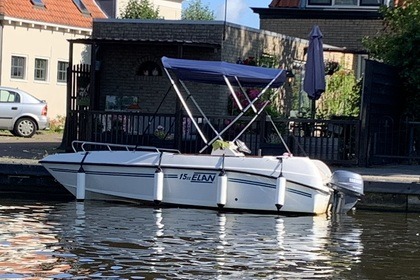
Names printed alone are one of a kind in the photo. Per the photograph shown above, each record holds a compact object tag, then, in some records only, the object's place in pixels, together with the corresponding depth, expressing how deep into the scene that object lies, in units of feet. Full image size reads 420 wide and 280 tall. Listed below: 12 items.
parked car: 111.55
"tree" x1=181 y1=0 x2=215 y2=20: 243.60
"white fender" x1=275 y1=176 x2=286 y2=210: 63.00
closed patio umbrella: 86.84
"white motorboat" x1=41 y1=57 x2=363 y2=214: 63.46
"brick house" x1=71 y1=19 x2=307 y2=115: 92.58
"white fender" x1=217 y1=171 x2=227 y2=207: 64.08
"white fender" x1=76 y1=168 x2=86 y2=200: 67.56
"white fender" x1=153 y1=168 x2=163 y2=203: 65.62
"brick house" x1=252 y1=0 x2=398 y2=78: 122.01
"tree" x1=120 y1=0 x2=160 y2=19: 176.14
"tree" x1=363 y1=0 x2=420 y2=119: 87.51
